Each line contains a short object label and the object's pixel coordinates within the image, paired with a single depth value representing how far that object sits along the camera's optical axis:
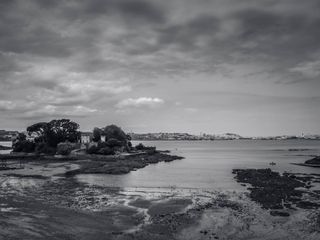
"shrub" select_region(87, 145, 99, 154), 104.68
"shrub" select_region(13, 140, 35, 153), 120.22
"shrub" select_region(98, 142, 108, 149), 106.38
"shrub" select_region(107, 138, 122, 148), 110.09
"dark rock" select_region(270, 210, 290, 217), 28.80
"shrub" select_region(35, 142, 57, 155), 113.44
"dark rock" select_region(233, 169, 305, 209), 35.19
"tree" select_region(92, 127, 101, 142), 120.12
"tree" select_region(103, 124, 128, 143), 118.12
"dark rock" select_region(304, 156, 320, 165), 81.84
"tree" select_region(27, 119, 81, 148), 118.75
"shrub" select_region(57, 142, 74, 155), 106.47
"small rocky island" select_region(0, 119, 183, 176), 85.00
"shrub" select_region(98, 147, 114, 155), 101.25
